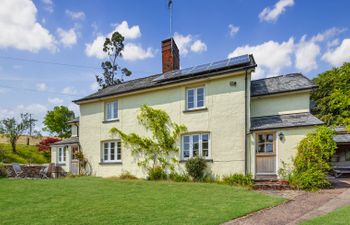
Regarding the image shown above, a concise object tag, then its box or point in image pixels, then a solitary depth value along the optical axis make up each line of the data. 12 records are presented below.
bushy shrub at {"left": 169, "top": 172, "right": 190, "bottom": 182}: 15.85
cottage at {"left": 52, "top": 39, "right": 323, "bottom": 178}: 14.53
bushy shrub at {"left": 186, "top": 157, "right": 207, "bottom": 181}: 15.36
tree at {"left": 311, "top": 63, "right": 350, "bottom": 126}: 26.27
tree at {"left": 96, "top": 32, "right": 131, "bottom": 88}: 38.62
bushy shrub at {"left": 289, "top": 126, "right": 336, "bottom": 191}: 12.38
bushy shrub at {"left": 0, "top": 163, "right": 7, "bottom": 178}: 19.46
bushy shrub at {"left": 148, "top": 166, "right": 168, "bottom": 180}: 16.86
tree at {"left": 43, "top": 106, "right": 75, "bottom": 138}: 42.84
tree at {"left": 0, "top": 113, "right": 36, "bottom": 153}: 36.34
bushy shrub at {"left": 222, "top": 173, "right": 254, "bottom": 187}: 13.80
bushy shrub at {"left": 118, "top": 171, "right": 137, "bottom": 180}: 18.00
